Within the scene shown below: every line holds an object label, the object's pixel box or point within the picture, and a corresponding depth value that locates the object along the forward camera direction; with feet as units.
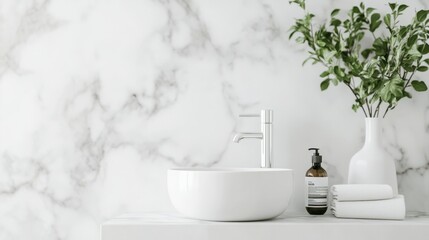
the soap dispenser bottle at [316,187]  4.86
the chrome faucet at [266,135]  5.04
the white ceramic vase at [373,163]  4.90
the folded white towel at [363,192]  4.59
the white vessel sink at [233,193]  4.25
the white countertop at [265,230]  4.27
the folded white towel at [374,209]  4.51
